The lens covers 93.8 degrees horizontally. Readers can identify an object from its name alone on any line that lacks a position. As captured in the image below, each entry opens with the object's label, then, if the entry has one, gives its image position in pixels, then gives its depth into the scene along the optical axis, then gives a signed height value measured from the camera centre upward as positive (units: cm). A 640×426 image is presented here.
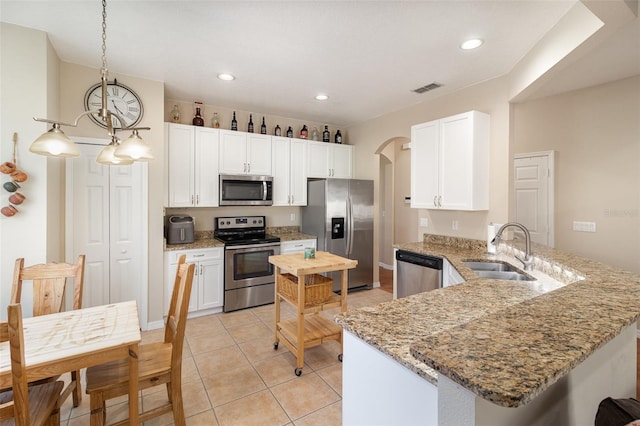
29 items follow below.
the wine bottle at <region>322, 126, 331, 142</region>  492 +124
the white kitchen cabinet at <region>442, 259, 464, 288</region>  256 -57
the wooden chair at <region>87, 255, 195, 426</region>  158 -91
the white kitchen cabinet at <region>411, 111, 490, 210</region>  300 +53
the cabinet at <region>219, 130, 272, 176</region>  397 +80
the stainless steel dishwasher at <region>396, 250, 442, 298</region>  298 -64
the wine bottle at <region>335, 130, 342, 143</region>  504 +124
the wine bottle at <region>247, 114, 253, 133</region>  426 +121
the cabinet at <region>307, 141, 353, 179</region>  468 +84
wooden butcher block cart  251 -77
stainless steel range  377 -71
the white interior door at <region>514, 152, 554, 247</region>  382 +24
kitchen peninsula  65 -42
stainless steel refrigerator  435 -14
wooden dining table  130 -63
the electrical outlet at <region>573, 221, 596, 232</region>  341 -17
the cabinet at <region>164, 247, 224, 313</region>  344 -80
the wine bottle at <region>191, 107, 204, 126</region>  387 +119
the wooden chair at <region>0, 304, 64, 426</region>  112 -78
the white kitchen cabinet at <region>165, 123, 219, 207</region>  363 +58
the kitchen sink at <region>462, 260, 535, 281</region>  226 -49
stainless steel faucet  210 -31
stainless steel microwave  395 +29
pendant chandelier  154 +36
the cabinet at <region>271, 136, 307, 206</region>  438 +61
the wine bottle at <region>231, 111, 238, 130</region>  414 +120
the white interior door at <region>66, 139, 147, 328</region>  295 -15
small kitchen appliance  358 -22
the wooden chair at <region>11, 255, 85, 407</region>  195 -49
